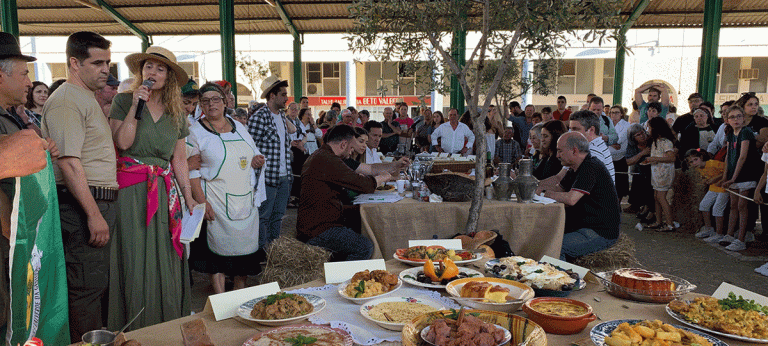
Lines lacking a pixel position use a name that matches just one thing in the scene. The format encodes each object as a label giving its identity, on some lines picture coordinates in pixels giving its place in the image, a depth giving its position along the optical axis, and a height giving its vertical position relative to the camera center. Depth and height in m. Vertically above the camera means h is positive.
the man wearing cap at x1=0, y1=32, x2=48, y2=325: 1.98 +0.08
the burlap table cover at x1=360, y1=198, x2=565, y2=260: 3.97 -0.78
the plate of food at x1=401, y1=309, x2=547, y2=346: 1.38 -0.57
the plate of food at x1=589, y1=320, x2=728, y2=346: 1.43 -0.59
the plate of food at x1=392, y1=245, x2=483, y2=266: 2.42 -0.64
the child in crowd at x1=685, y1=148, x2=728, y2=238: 6.31 -0.84
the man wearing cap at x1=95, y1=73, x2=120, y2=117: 3.87 +0.19
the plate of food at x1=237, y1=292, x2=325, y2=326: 1.67 -0.62
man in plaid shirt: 5.09 -0.40
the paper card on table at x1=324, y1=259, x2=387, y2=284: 2.18 -0.63
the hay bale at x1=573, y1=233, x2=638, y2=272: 4.19 -1.11
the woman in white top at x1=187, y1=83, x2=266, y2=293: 3.58 -0.48
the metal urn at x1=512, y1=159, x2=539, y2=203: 3.88 -0.47
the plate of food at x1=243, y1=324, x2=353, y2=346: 1.48 -0.63
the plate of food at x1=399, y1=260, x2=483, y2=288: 2.08 -0.63
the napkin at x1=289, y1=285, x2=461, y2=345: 1.61 -0.66
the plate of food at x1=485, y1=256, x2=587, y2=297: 1.94 -0.61
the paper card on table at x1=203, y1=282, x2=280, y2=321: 1.75 -0.63
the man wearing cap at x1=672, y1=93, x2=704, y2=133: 7.98 +0.02
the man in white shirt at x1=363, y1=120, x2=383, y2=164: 6.40 -0.26
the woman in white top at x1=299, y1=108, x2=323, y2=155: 9.54 -0.13
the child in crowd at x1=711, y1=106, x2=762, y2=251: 5.81 -0.52
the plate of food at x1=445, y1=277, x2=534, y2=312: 1.78 -0.61
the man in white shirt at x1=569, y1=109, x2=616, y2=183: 4.52 -0.08
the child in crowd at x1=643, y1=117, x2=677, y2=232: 6.92 -0.55
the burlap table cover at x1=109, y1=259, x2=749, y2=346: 1.58 -0.66
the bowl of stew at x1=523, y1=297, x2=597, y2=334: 1.59 -0.61
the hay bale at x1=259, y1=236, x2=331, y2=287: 3.80 -1.03
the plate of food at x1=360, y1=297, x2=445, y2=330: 1.65 -0.64
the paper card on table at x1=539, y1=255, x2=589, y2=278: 2.17 -0.62
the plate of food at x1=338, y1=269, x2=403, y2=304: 1.91 -0.62
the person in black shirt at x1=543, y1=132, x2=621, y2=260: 3.65 -0.55
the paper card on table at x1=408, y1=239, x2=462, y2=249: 2.71 -0.64
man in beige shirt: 2.42 -0.26
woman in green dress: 2.72 -0.42
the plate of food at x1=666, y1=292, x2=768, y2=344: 1.56 -0.61
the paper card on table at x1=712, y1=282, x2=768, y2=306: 1.82 -0.61
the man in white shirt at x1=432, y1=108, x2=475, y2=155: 8.53 -0.28
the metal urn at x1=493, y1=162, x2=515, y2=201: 4.08 -0.50
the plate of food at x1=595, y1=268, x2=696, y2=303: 1.91 -0.61
